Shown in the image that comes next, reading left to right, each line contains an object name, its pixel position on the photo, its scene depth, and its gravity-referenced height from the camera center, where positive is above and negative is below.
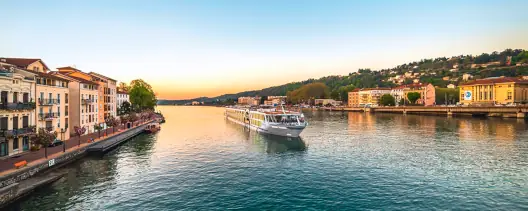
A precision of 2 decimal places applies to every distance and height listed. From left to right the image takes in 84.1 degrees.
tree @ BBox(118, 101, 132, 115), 110.72 -1.58
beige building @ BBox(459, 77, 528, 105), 127.69 +4.89
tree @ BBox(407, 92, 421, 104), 184.12 +3.74
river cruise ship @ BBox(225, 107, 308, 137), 61.98 -4.47
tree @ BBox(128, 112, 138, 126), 79.89 -3.91
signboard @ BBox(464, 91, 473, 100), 149.50 +3.39
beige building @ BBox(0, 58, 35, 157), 32.72 -0.51
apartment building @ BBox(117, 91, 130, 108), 126.16 +2.96
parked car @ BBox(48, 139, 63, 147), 42.58 -5.66
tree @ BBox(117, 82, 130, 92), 152.19 +9.40
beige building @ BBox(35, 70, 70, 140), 41.00 +0.20
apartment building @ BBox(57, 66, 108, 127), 63.99 +4.91
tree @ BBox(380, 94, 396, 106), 198.50 +1.43
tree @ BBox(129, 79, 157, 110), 118.38 +3.98
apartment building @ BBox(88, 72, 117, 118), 74.91 +2.65
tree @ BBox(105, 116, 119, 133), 64.99 -4.08
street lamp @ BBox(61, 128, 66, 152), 46.47 -4.40
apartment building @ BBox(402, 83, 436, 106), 197.00 +6.03
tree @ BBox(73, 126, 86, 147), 44.48 -4.00
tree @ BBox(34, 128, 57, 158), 34.19 -3.96
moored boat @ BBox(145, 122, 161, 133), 77.46 -6.60
